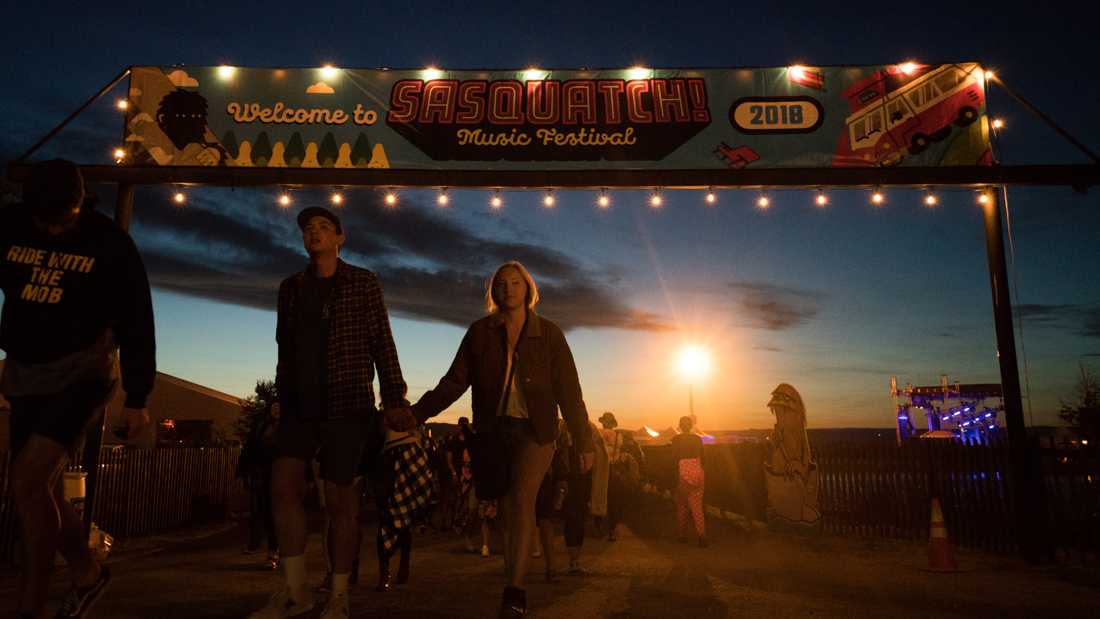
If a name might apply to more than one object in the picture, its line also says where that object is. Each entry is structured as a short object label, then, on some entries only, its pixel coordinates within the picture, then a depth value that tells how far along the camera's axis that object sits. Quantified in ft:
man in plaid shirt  13.01
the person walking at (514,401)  13.60
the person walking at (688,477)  36.24
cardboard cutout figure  34.01
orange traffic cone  26.45
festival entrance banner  32.35
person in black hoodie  10.02
